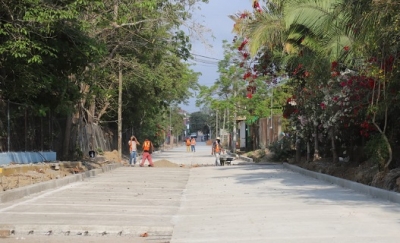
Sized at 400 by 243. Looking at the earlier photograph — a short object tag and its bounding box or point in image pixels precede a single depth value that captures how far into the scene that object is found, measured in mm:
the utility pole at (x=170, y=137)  116281
